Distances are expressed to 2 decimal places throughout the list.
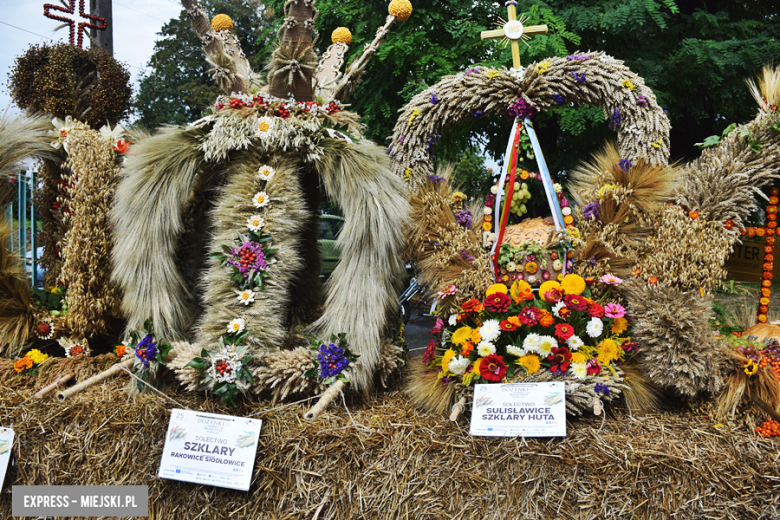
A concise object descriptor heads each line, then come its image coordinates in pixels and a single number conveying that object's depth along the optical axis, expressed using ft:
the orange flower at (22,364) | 6.95
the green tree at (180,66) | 31.99
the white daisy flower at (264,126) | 6.06
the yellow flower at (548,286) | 5.85
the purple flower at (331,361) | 5.75
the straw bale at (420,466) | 4.63
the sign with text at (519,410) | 4.96
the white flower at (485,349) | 5.54
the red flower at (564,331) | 5.46
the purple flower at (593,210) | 6.24
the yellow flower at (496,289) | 5.90
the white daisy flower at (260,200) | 5.99
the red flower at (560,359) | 5.41
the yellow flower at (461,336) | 5.82
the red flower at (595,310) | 5.66
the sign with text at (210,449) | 5.03
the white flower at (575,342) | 5.51
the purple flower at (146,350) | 6.06
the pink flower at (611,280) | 5.90
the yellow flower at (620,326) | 5.80
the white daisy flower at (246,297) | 5.84
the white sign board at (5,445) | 5.63
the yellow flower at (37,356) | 7.09
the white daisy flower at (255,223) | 5.94
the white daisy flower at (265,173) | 6.08
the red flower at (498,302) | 5.75
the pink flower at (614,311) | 5.73
